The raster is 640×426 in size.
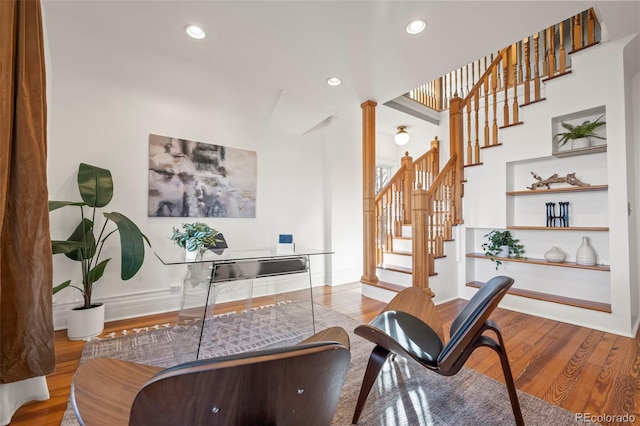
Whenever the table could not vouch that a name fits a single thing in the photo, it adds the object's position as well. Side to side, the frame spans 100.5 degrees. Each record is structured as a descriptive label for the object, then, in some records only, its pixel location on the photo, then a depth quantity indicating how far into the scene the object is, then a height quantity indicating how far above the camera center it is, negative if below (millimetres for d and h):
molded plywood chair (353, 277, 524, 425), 1200 -647
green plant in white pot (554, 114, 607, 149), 2765 +942
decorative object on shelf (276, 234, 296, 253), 2496 -242
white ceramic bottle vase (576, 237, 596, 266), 2833 -377
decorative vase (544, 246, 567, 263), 3043 -419
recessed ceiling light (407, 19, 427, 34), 2136 +1583
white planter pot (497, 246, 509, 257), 3444 -413
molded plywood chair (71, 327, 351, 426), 540 -368
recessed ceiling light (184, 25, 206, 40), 2254 +1630
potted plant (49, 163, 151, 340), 2246 -234
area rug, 1417 -1062
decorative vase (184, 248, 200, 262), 2073 -280
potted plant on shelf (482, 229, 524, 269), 3408 -359
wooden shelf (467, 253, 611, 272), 2671 -491
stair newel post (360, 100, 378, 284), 3646 +350
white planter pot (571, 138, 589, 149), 2824 +822
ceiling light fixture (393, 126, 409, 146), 4609 +1435
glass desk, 2078 -1022
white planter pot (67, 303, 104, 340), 2332 -918
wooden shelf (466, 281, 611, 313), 2604 -869
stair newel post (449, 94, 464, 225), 3770 +1131
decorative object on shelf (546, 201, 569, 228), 3094 +38
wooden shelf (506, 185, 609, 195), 2771 +332
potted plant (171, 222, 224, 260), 2129 -156
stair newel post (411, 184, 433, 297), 3143 -246
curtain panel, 1347 -22
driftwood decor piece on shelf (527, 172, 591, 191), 2973 +451
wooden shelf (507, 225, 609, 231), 2780 -97
